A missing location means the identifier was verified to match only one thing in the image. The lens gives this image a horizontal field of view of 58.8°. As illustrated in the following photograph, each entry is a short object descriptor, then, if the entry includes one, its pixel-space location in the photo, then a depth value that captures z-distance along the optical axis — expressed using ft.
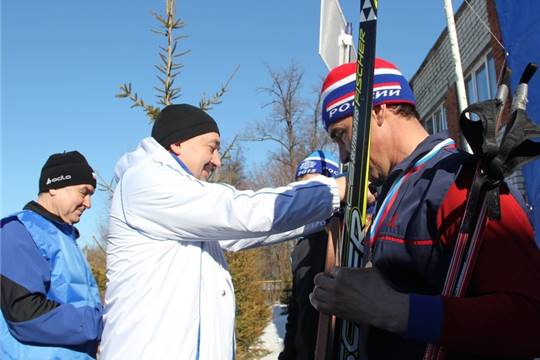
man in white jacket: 7.14
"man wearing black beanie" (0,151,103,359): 8.39
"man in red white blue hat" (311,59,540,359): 3.76
